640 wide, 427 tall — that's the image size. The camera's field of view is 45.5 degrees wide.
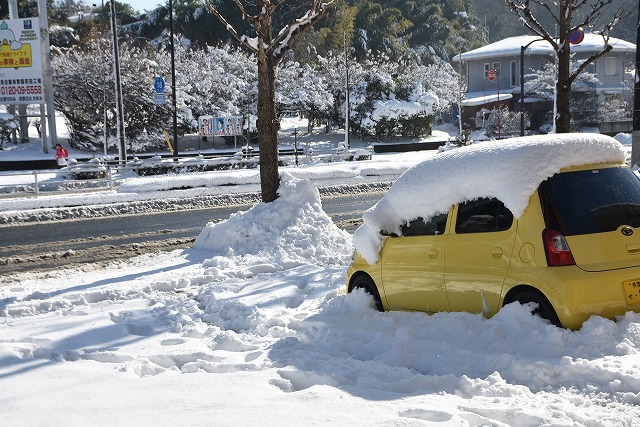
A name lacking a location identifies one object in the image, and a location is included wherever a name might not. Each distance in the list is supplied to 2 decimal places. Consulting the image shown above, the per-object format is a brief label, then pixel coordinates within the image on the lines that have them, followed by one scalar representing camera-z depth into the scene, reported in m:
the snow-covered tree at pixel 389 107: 57.72
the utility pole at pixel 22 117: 41.94
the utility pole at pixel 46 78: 40.47
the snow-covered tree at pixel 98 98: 46.91
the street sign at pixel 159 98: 38.50
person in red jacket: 35.03
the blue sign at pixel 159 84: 39.78
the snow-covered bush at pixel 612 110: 63.31
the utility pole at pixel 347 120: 51.90
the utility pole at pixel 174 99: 39.97
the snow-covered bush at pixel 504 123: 61.16
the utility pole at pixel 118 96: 32.75
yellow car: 6.08
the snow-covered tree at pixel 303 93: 58.34
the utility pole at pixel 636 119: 19.48
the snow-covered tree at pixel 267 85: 13.91
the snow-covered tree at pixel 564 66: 16.81
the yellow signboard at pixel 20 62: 38.66
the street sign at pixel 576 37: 26.53
